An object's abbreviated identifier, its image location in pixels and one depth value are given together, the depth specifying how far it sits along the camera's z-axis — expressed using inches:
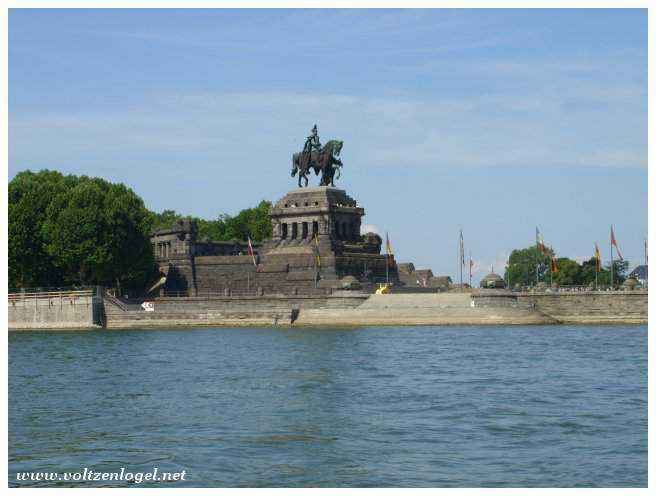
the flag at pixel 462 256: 4601.4
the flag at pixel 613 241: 4104.3
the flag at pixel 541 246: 4342.3
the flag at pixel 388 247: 4569.4
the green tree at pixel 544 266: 7706.7
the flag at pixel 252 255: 4624.5
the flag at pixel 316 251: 4416.8
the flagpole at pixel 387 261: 4575.3
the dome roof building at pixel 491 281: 3912.4
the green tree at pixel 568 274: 6592.0
